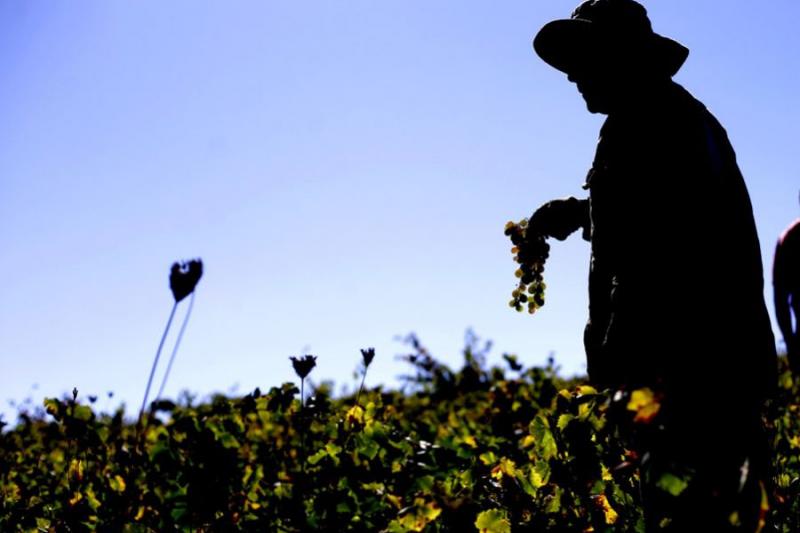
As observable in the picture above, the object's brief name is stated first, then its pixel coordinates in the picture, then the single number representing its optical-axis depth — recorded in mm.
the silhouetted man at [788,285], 8913
